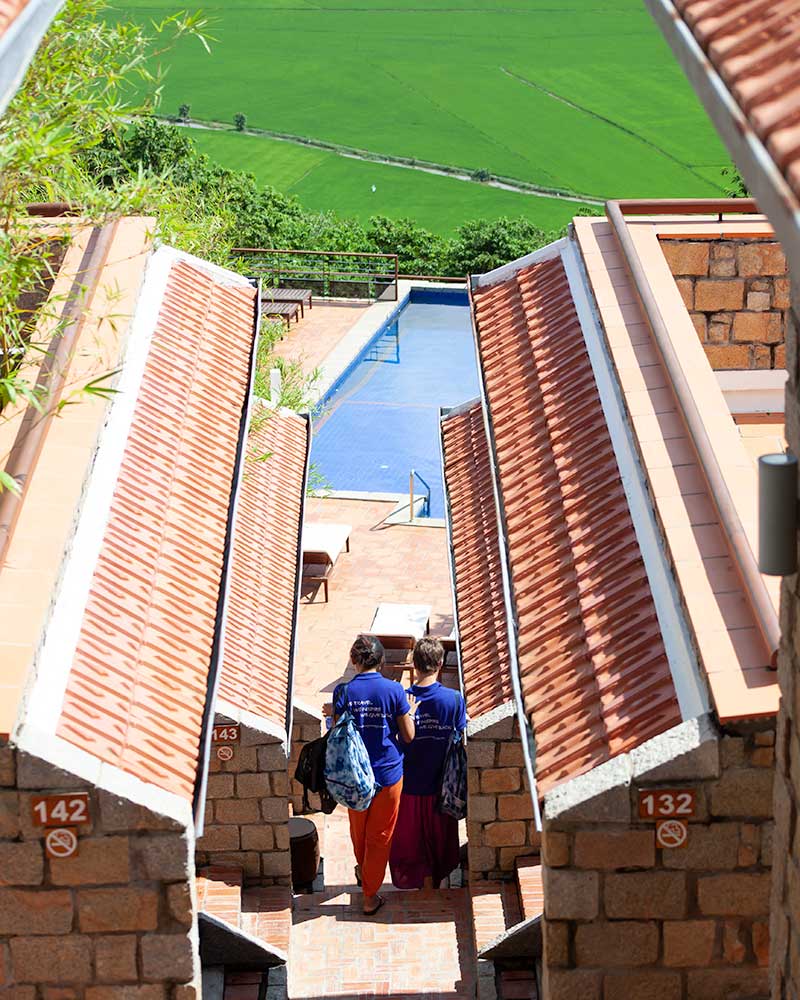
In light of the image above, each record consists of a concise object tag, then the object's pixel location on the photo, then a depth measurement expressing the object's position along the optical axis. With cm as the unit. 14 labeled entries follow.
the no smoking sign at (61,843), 651
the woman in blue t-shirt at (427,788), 936
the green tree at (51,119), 843
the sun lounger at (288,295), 2944
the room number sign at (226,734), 969
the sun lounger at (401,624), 1564
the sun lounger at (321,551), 1755
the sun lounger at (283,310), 2905
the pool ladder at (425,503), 1998
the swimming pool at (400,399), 2388
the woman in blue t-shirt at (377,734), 903
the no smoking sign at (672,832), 661
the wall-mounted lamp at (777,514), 439
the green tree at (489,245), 3509
